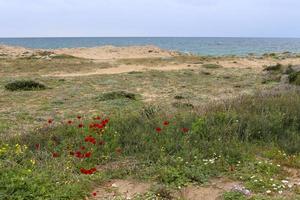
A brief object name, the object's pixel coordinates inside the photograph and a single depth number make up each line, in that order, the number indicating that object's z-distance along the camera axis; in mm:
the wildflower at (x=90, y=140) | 5525
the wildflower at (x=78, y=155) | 5246
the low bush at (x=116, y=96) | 13280
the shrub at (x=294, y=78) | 13788
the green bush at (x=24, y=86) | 15652
